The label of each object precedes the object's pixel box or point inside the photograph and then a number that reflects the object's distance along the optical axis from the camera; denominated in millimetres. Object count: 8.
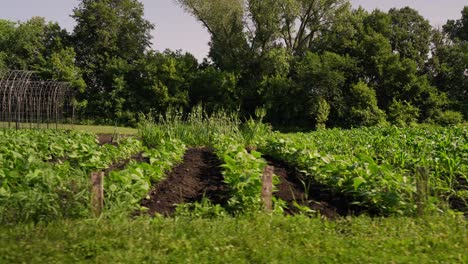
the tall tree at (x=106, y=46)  36000
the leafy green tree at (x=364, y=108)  31641
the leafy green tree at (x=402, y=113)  32844
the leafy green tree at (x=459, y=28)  44750
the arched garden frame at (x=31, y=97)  20391
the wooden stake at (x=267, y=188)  6062
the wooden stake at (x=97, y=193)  5578
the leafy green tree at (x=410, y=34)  37875
